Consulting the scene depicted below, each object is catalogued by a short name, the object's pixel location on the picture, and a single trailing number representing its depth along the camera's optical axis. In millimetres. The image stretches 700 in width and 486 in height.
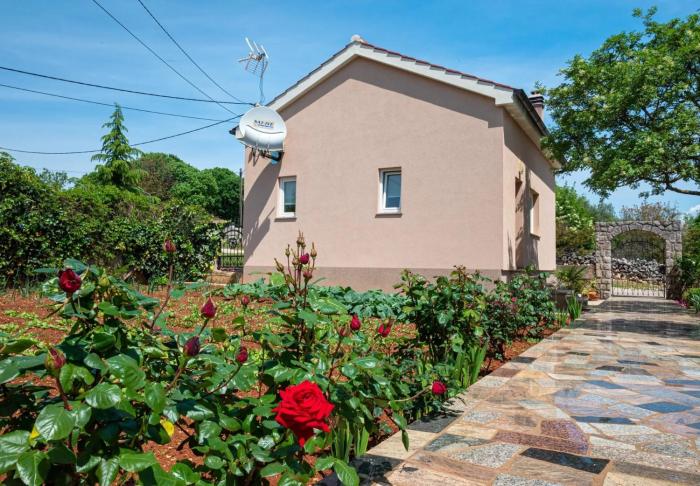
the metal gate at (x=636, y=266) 21541
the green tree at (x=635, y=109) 10219
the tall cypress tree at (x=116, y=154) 27438
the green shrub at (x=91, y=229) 8852
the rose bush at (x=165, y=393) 1366
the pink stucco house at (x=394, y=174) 10250
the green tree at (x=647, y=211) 31586
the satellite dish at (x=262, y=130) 11680
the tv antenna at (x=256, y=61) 12812
